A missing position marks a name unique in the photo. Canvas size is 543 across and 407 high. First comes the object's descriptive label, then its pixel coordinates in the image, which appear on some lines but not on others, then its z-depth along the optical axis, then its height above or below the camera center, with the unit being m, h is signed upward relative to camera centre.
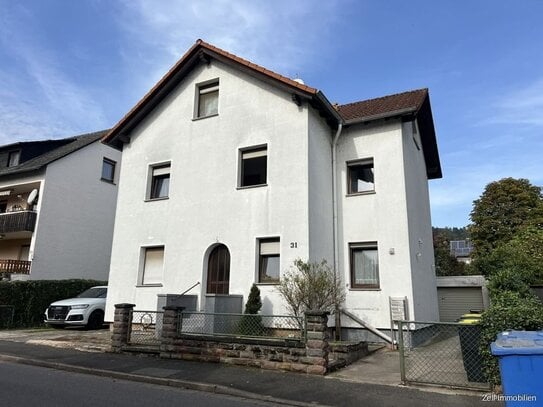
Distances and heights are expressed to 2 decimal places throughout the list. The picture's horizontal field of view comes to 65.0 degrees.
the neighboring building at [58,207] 21.75 +5.12
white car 15.48 -0.40
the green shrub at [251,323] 10.94 -0.49
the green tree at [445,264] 38.12 +3.96
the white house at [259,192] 12.58 +3.51
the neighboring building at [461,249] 78.10 +10.87
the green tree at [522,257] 19.94 +2.68
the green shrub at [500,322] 6.44 -0.22
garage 20.12 +0.51
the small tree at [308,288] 10.77 +0.41
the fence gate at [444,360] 7.06 -1.11
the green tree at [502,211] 35.06 +7.93
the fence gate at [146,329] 10.92 -0.77
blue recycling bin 4.10 -0.62
